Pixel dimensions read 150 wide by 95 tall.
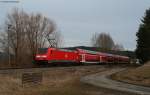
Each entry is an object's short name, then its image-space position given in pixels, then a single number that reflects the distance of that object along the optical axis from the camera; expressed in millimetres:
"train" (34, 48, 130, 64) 35716
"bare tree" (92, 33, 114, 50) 98334
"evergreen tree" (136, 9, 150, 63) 46663
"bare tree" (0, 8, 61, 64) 58077
